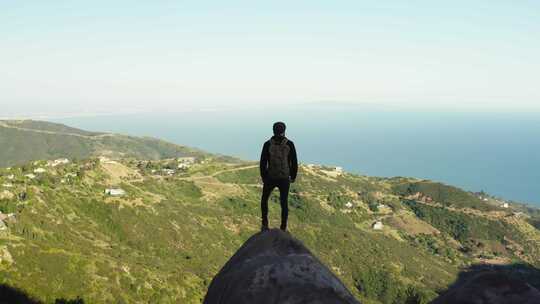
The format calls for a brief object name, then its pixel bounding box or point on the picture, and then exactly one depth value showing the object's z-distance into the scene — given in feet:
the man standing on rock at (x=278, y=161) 49.42
